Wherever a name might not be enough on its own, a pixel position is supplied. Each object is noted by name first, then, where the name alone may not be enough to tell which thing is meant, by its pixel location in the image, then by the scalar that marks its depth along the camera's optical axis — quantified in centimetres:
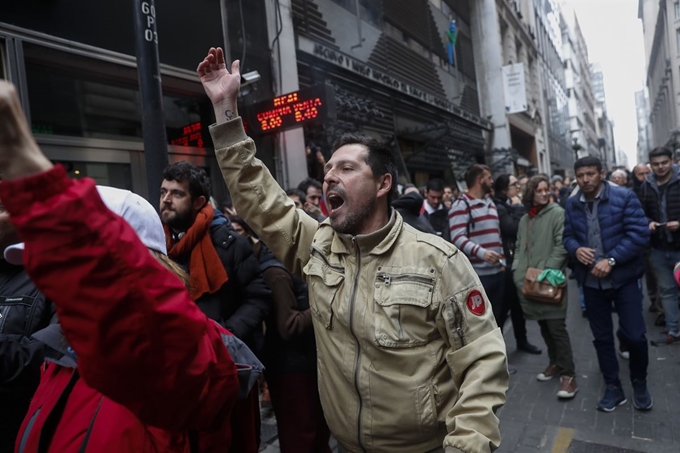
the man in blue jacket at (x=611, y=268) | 409
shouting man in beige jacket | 180
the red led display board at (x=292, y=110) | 701
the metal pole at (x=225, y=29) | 774
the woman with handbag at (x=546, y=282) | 468
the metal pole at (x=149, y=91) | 323
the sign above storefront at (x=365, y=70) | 941
